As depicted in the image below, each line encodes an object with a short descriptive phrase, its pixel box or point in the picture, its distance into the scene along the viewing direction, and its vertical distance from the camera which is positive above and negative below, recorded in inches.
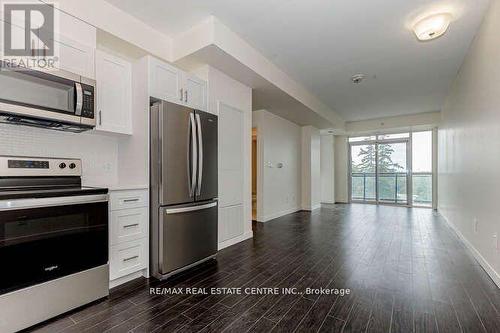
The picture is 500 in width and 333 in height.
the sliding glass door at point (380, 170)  305.6 -3.4
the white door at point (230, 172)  138.2 -2.4
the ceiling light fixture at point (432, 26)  104.0 +62.1
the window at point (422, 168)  290.0 -0.8
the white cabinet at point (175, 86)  103.7 +38.7
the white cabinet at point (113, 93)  93.7 +30.4
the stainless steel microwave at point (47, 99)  69.1 +21.9
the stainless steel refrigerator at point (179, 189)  96.8 -8.9
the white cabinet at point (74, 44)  81.8 +43.5
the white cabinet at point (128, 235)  89.5 -25.9
